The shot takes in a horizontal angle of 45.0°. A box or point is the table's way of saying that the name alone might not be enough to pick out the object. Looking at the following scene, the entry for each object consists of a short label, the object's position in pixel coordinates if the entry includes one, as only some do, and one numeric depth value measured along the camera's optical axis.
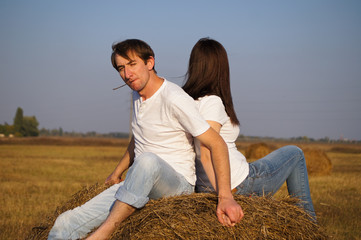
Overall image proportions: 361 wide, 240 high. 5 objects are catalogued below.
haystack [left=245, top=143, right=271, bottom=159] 23.08
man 3.12
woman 3.62
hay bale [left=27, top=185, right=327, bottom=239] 3.01
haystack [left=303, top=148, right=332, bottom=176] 16.92
